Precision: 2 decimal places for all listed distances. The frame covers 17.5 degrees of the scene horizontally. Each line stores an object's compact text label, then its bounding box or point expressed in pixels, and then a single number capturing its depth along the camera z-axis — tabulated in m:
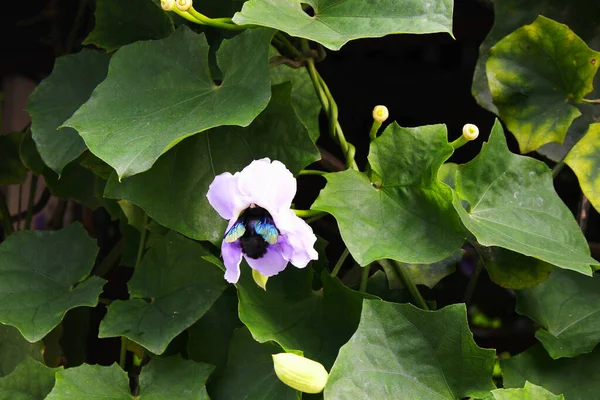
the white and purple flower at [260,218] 1.04
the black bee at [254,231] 1.04
